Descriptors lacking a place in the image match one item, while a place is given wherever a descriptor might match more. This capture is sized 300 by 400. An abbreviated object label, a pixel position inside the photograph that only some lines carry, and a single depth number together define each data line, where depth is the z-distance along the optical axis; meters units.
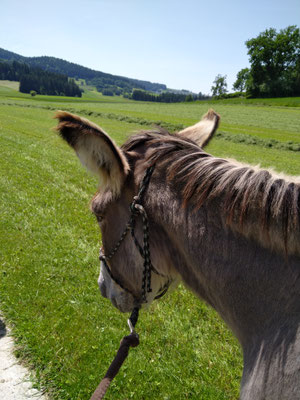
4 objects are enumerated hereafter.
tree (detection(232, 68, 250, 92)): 85.56
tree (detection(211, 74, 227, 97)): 113.38
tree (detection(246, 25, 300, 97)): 77.50
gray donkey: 1.24
